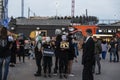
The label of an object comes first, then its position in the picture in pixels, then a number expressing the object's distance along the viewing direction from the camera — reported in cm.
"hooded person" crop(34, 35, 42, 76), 853
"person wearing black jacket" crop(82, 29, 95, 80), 675
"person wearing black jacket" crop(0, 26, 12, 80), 655
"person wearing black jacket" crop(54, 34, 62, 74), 859
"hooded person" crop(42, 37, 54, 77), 840
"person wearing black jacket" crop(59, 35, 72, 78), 834
